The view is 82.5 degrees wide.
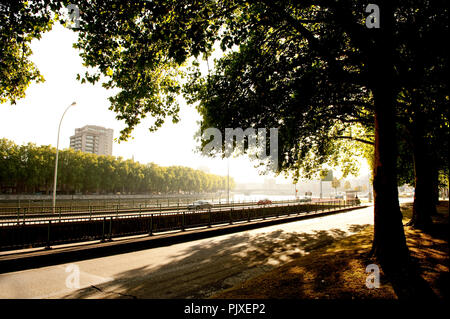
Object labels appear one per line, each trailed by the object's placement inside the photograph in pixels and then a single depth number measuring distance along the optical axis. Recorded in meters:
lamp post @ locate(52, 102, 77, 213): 23.91
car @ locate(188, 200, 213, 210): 34.78
